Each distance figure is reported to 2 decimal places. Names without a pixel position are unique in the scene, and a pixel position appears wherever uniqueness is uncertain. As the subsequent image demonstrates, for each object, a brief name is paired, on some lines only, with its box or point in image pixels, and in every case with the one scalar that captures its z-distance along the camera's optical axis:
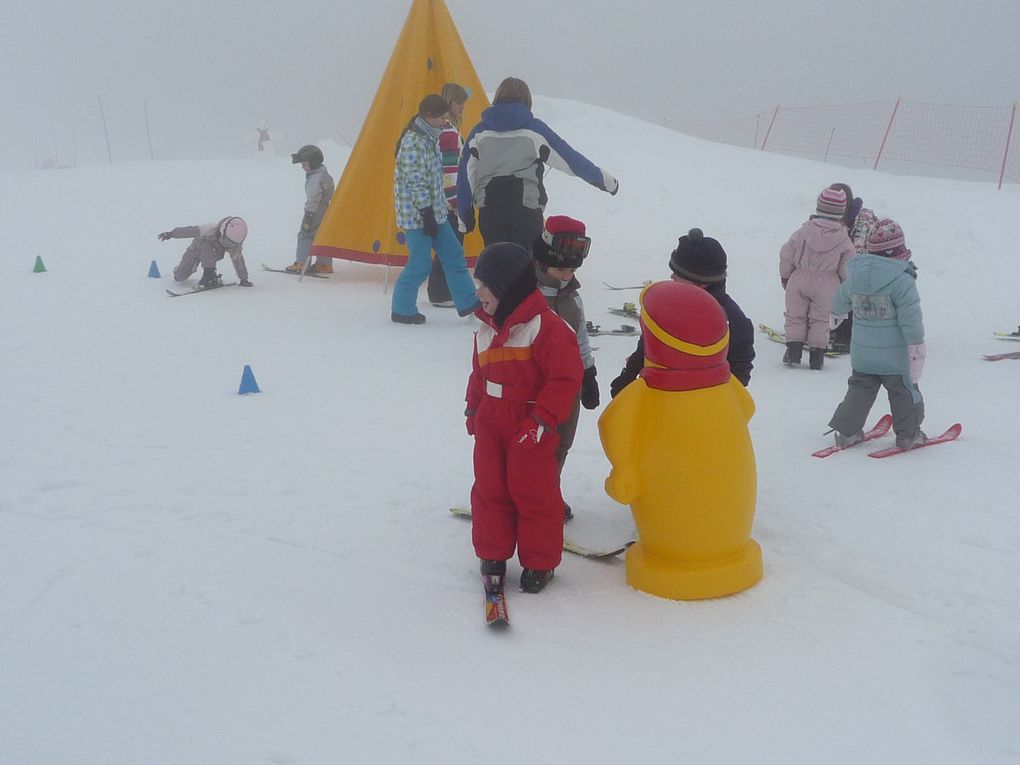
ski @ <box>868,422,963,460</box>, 4.70
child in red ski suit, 3.04
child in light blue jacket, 4.62
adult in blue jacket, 6.38
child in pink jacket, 6.51
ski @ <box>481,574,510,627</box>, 2.92
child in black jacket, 3.46
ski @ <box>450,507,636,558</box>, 3.51
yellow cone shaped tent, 8.99
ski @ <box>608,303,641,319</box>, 8.22
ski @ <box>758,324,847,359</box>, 7.55
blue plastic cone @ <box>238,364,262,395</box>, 5.52
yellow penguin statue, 3.10
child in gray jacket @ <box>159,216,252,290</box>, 8.78
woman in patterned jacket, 7.29
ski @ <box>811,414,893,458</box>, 4.99
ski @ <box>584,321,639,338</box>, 7.44
